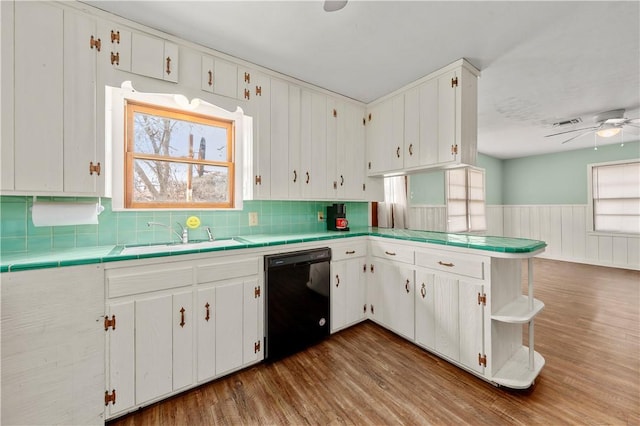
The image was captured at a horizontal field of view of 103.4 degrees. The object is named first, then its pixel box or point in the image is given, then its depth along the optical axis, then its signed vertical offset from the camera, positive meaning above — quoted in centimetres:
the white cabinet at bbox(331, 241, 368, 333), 250 -74
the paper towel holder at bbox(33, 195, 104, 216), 175 +5
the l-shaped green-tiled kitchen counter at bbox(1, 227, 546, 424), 131 -67
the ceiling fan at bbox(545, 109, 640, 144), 345 +127
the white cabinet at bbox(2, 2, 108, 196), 147 +68
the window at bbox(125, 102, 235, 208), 206 +48
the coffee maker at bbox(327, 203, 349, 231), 291 -6
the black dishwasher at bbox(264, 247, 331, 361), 206 -76
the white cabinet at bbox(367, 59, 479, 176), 229 +91
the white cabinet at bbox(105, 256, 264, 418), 151 -75
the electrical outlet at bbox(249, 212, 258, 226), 257 -5
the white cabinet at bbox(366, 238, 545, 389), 180 -75
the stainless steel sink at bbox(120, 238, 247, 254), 186 -26
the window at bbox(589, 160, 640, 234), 512 +32
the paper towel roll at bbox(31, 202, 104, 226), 155 +0
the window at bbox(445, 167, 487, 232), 532 +27
